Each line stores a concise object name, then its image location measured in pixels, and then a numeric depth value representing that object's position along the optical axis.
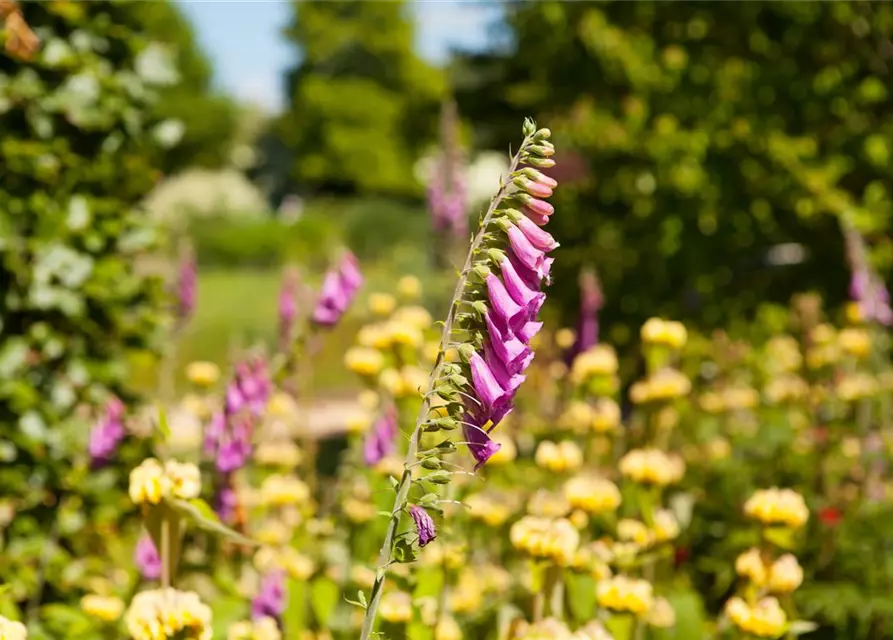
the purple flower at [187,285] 5.07
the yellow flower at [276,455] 3.60
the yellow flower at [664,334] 3.45
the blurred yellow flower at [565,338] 4.19
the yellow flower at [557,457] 3.01
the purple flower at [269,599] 2.82
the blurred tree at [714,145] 6.31
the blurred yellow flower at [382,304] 3.90
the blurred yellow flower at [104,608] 2.62
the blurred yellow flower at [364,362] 3.45
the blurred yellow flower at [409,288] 3.89
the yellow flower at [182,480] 2.05
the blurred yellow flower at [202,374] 3.75
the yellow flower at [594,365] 3.72
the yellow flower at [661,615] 2.80
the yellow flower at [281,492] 3.17
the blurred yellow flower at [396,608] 2.32
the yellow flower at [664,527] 2.88
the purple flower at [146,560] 2.77
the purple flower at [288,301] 5.05
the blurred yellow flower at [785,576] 2.44
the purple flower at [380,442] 3.16
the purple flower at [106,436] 3.54
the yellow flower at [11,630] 1.63
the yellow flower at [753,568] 2.52
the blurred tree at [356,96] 39.84
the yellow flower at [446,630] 2.58
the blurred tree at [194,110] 47.22
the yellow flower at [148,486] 2.02
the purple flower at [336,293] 3.12
